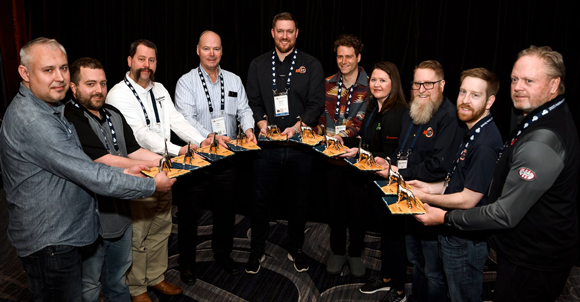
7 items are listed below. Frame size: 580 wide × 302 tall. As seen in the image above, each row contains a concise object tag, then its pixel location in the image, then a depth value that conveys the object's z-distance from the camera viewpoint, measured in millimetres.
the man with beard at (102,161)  2336
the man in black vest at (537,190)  1728
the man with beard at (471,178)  2076
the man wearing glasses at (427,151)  2498
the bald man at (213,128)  3309
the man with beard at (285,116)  3578
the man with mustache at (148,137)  2961
